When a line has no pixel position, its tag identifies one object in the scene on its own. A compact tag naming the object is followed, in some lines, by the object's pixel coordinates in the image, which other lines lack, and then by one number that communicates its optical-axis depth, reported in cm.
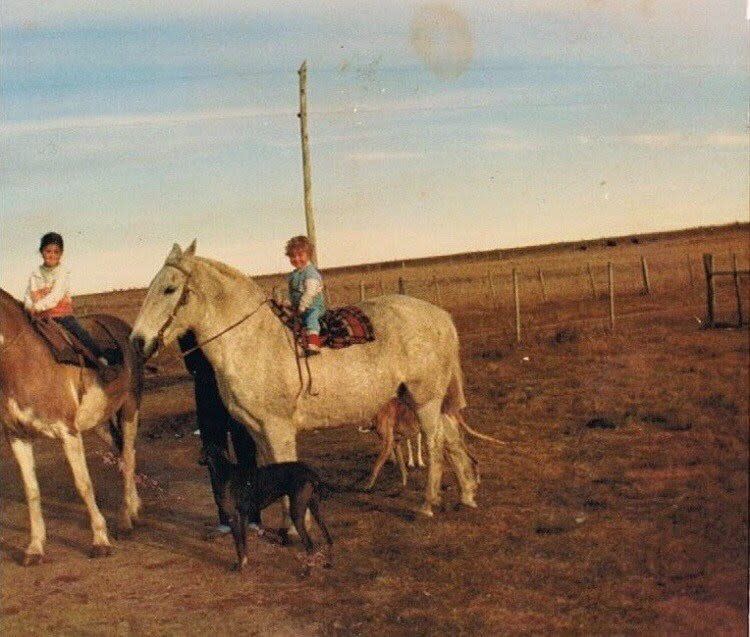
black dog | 862
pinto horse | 937
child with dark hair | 979
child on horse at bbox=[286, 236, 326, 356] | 955
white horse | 921
